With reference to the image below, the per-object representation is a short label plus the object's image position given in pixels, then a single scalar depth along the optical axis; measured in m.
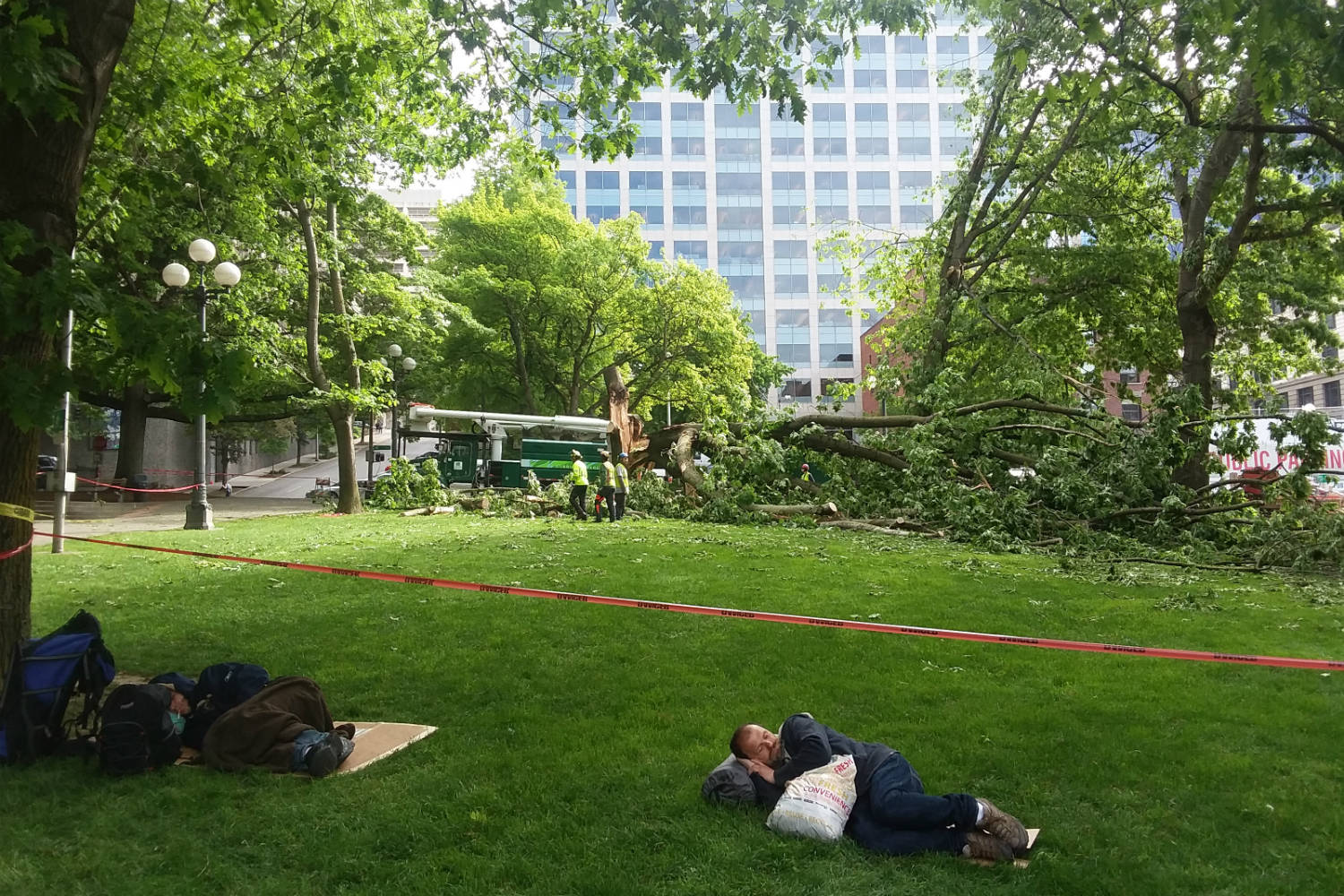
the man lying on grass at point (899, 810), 3.34
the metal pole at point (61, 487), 10.84
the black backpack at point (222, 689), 4.59
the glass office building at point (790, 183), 65.56
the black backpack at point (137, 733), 4.09
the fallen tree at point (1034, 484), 11.47
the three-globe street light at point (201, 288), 13.07
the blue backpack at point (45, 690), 4.21
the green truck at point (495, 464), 28.69
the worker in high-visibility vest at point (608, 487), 17.06
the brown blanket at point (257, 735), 4.23
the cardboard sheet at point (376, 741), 4.31
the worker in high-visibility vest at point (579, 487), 17.64
